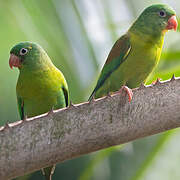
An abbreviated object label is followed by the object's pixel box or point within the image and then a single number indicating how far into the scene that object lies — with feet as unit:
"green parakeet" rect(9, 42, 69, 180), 14.94
